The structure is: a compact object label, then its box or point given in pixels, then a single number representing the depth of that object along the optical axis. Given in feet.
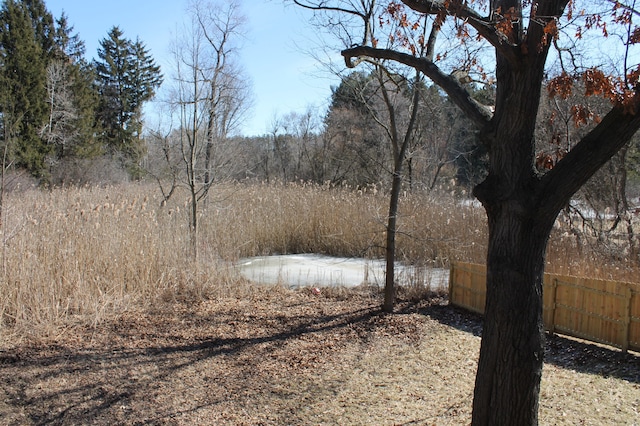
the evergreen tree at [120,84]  101.60
